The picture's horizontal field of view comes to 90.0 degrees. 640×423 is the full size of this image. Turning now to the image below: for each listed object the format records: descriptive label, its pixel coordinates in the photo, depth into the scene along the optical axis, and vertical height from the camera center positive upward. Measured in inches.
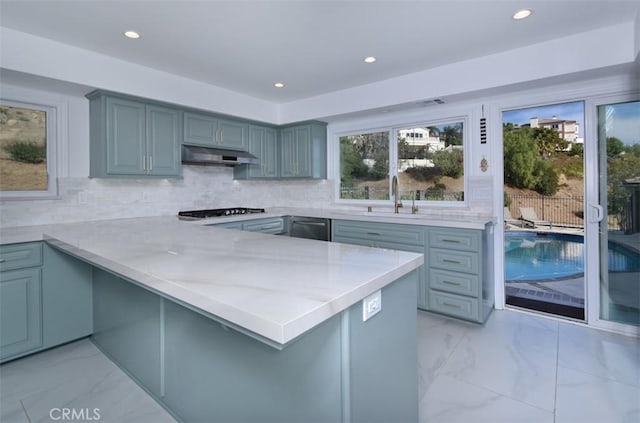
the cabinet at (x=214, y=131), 140.3 +38.2
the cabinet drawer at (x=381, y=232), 127.0 -9.0
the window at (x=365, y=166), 165.0 +24.0
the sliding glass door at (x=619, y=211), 105.2 -1.2
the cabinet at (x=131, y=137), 115.3 +29.4
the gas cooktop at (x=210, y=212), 139.9 +0.1
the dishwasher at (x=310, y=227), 152.6 -7.9
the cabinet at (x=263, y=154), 169.6 +31.6
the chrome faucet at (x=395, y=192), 156.1 +9.0
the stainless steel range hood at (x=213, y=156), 137.3 +25.9
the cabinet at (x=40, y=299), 89.4 -25.1
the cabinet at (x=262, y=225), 141.1 -6.0
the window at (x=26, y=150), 106.8 +22.7
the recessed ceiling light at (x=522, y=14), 87.0 +53.9
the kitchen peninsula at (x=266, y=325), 37.8 -18.1
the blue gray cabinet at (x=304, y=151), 172.2 +33.3
